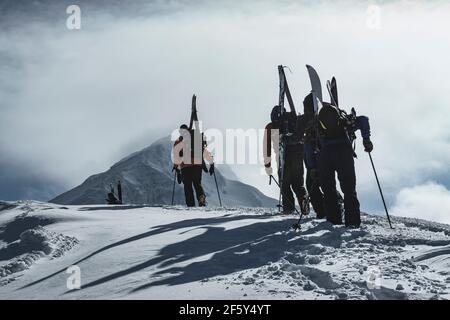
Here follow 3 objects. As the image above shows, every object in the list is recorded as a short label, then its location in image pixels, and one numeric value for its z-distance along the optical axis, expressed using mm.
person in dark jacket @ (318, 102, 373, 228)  9211
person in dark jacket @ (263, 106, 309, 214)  11648
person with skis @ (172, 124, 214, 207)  15477
